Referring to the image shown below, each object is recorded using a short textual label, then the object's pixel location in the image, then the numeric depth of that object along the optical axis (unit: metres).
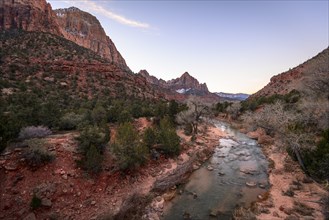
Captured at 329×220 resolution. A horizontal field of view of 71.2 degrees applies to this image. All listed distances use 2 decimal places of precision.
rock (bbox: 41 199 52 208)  12.23
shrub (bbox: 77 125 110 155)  16.70
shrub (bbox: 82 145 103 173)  15.20
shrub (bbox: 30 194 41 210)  11.72
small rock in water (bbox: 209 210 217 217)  13.67
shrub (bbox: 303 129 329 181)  14.21
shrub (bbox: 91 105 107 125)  25.89
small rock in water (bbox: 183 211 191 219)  13.50
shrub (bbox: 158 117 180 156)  21.57
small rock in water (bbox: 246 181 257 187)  18.11
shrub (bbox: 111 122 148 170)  16.41
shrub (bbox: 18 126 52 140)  16.85
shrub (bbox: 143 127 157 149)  20.62
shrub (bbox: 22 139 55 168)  14.26
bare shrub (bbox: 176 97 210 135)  32.97
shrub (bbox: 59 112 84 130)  23.17
